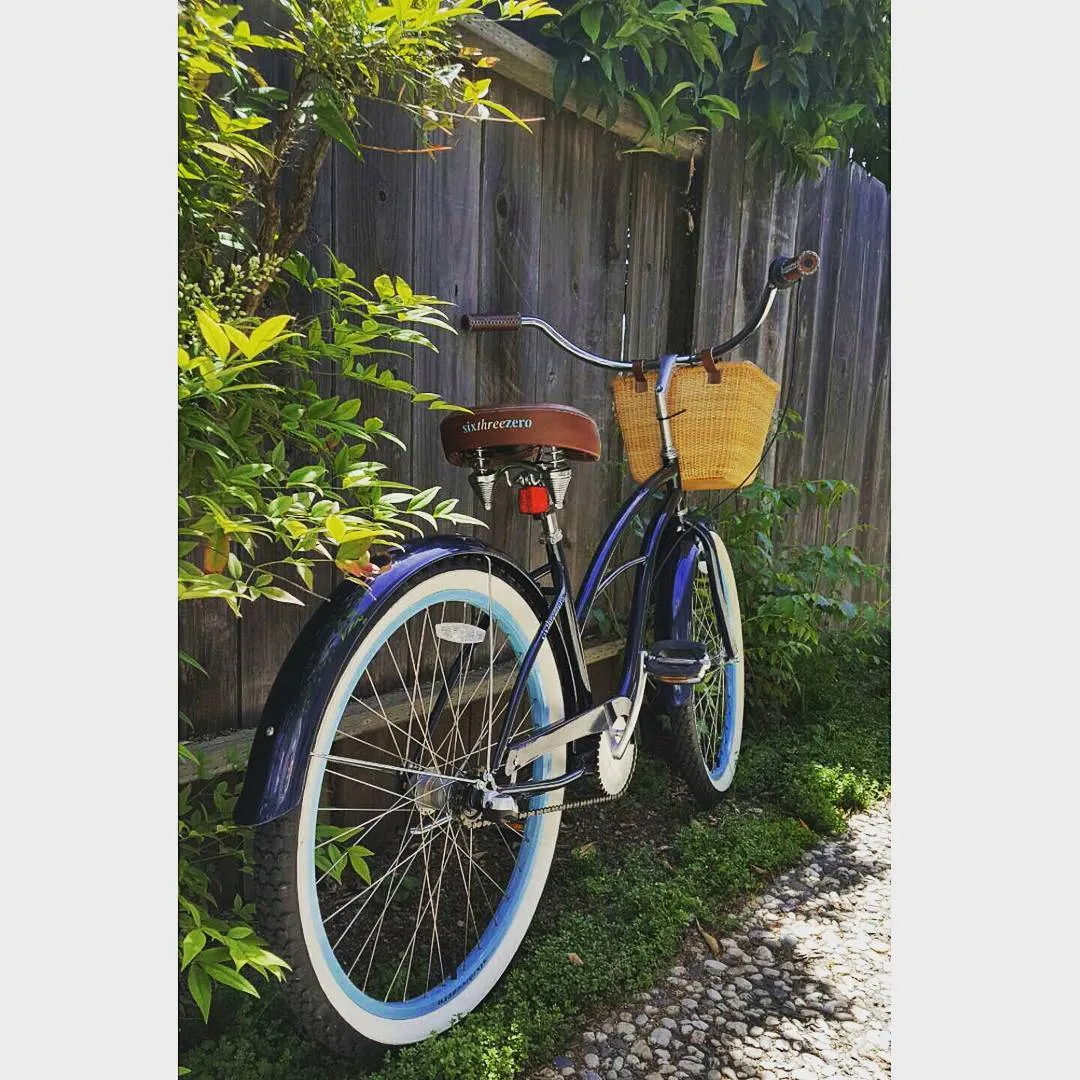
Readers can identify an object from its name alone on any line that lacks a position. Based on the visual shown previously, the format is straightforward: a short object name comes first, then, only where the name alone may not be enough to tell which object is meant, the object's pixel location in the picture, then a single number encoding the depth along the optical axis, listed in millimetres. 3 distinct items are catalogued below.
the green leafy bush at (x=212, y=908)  972
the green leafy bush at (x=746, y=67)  1854
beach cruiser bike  1104
